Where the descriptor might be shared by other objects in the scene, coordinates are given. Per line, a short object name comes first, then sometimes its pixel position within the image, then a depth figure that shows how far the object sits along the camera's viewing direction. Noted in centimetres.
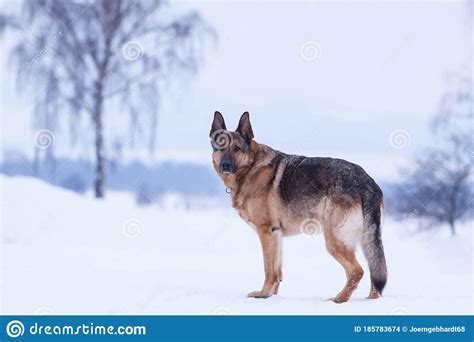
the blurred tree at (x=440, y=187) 1155
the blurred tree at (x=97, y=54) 1495
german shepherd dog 558
